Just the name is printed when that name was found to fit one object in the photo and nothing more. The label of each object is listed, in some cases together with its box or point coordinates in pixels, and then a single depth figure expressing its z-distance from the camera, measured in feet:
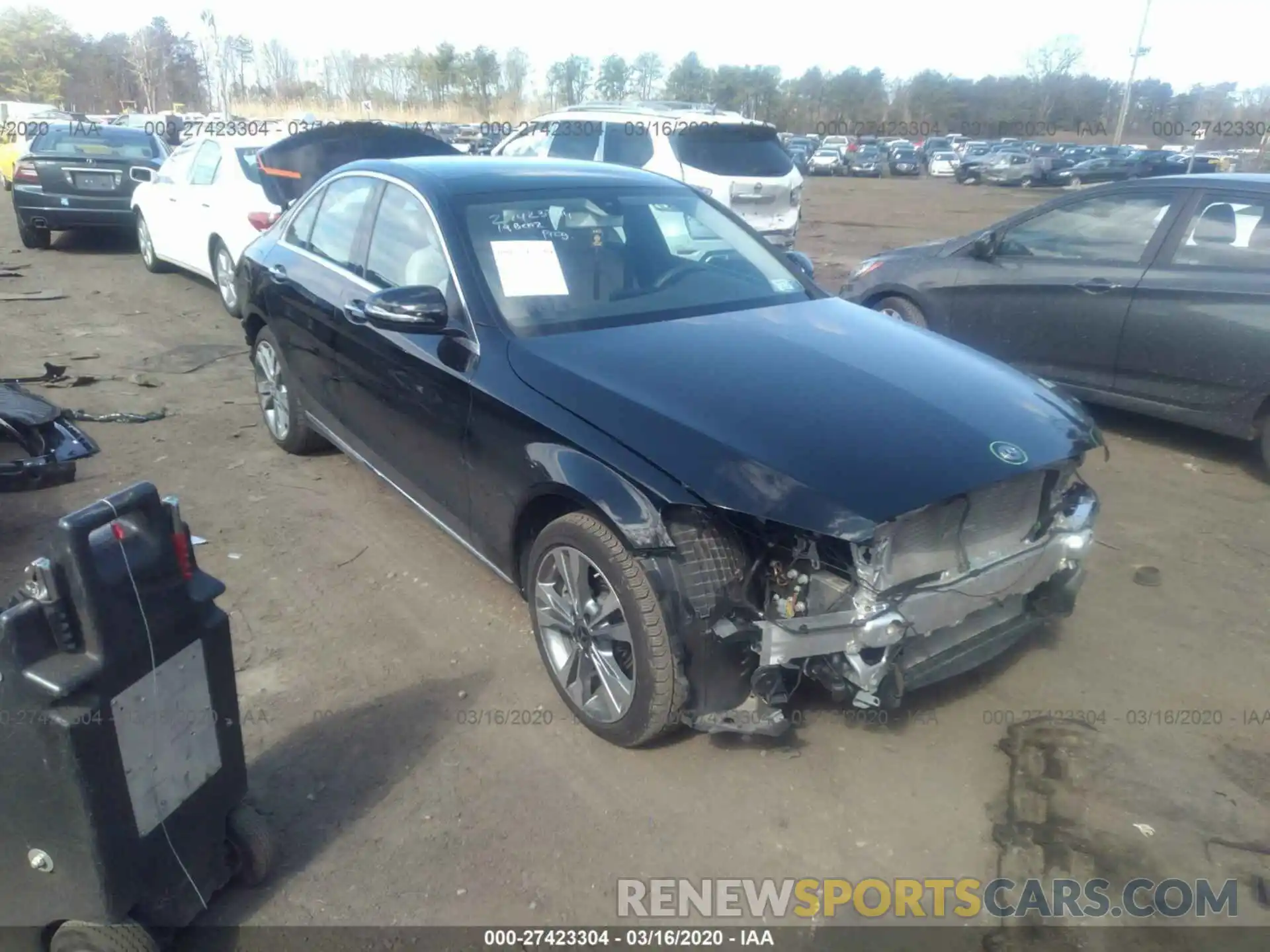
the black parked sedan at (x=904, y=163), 128.67
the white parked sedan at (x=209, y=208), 27.30
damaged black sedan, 9.34
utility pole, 136.37
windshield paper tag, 12.17
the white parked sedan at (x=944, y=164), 126.21
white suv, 32.99
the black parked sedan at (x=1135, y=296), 17.87
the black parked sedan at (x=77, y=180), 37.32
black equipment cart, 6.72
